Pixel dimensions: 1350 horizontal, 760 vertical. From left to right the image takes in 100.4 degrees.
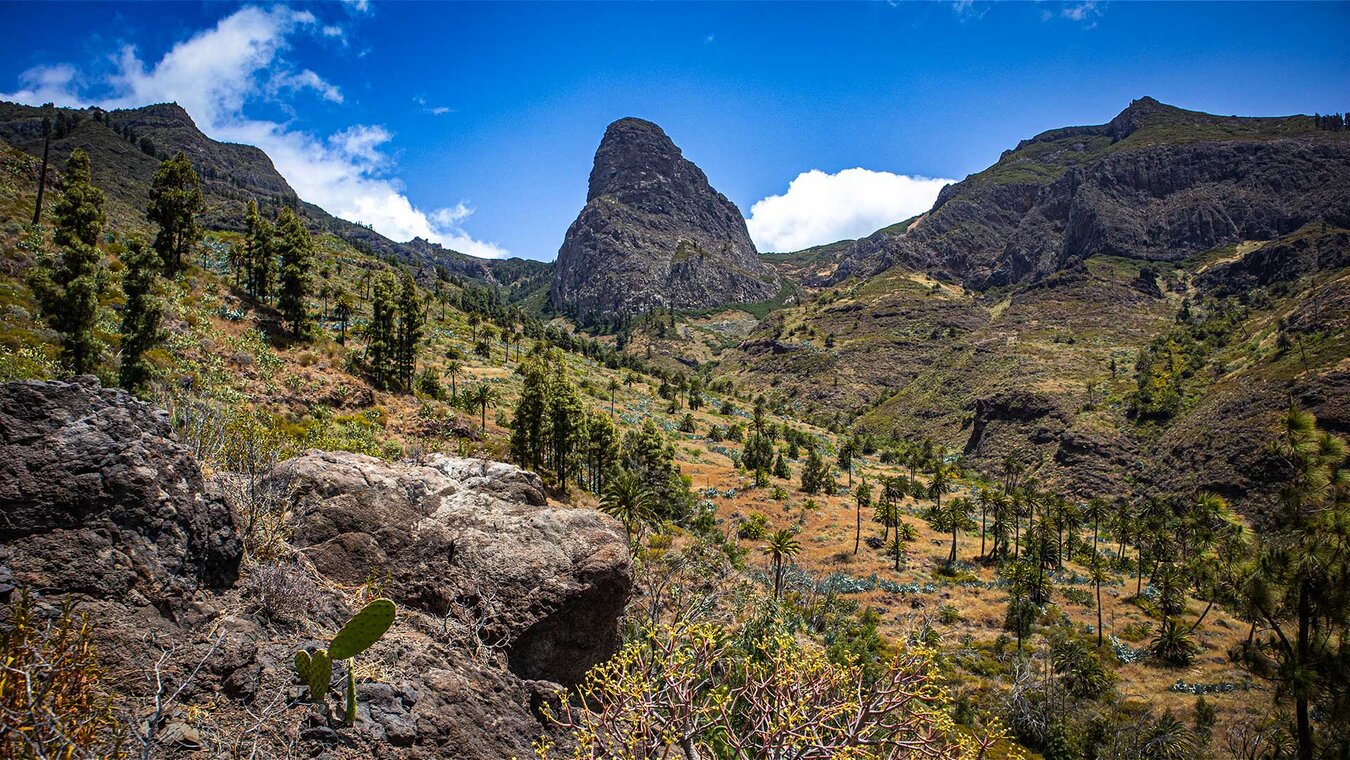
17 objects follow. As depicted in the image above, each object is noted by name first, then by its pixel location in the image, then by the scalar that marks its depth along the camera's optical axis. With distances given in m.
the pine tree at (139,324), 30.89
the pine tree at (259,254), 60.35
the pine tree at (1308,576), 14.78
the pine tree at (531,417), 49.22
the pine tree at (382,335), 52.36
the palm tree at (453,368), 76.06
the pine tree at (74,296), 29.89
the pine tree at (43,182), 47.59
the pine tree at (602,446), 58.41
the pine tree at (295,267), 49.19
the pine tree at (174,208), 49.47
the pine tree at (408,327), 55.03
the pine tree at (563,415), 47.84
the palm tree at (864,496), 85.00
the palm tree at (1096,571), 57.84
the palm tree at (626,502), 35.69
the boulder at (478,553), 10.11
